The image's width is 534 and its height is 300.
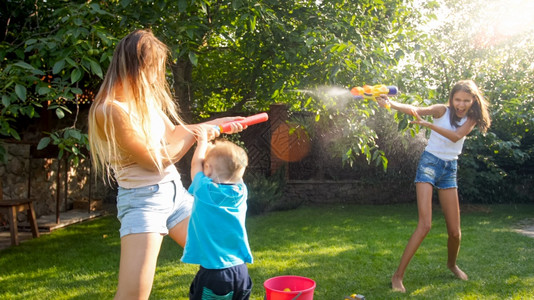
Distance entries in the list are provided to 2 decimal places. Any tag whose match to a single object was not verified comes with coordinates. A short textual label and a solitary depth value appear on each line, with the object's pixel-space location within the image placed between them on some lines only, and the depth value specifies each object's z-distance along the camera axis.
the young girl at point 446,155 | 3.59
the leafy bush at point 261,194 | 8.10
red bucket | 2.47
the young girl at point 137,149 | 2.06
